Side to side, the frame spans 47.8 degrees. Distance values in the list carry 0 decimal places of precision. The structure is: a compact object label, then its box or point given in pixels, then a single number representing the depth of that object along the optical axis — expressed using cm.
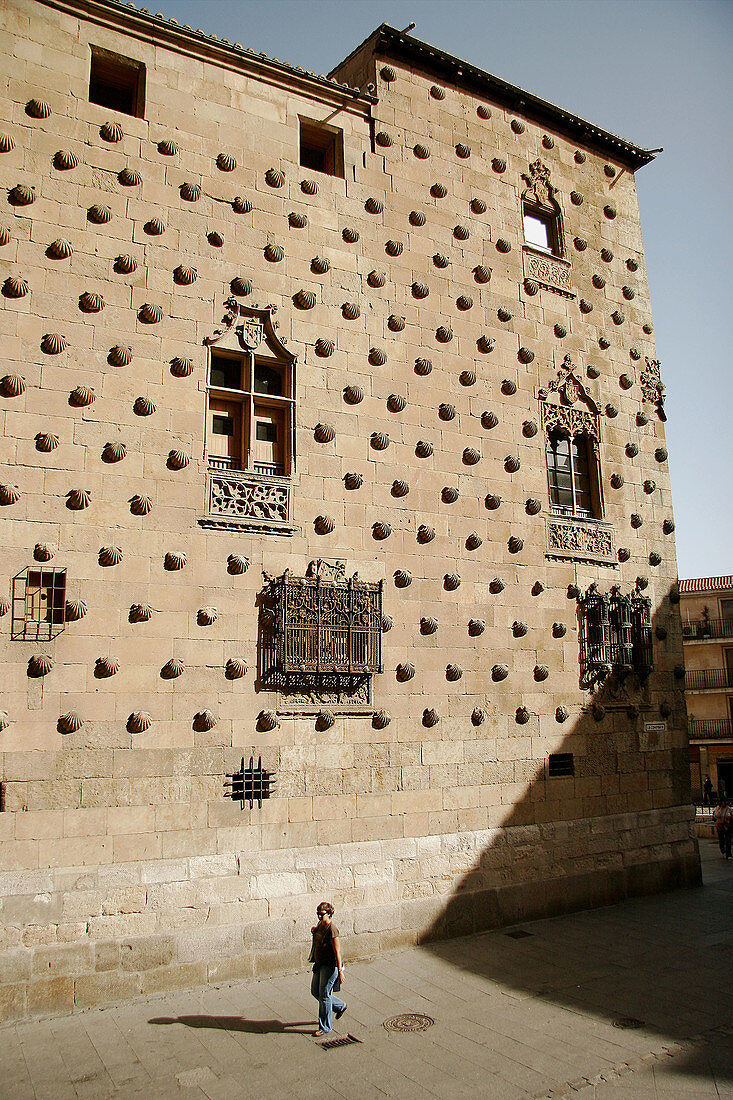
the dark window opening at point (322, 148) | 1158
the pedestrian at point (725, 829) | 1702
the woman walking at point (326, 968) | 720
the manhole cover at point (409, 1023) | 766
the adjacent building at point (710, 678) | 3450
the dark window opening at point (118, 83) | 1019
